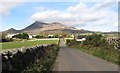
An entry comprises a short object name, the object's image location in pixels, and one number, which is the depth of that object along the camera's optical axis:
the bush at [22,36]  62.32
